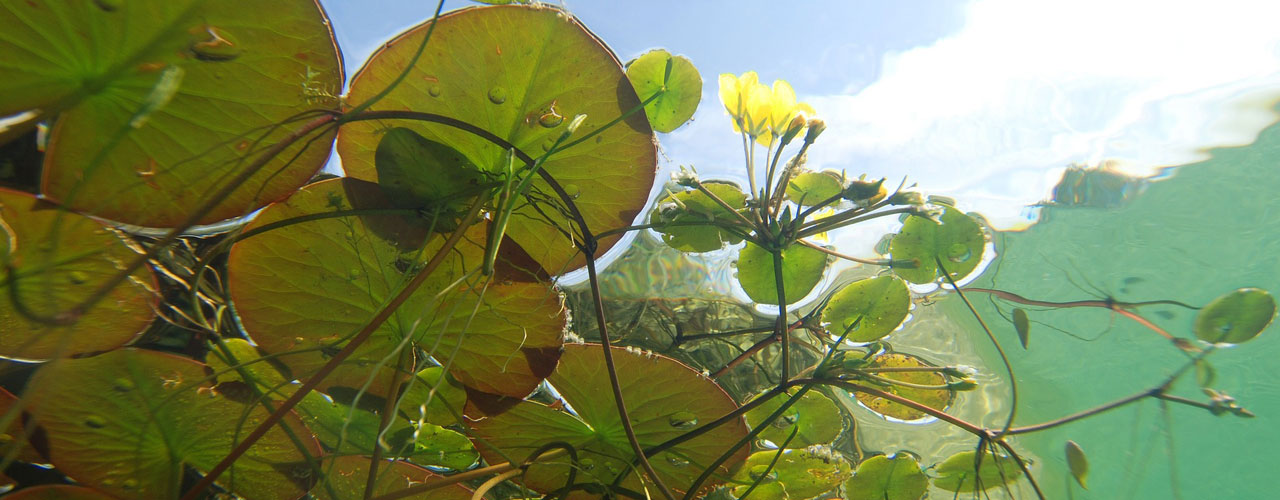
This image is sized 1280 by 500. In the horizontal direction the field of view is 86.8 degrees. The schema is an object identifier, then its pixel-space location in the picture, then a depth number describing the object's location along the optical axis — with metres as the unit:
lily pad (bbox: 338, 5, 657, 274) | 0.22
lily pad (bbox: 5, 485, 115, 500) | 0.21
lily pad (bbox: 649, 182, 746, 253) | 0.27
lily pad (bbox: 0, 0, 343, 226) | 0.19
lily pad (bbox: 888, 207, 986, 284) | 0.30
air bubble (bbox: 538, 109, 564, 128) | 0.22
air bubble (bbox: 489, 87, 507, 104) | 0.22
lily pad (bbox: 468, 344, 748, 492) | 0.26
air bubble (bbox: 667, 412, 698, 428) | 0.27
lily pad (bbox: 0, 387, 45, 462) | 0.22
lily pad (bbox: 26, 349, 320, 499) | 0.23
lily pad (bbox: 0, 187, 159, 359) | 0.21
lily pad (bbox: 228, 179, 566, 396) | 0.22
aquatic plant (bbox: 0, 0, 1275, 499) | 0.20
